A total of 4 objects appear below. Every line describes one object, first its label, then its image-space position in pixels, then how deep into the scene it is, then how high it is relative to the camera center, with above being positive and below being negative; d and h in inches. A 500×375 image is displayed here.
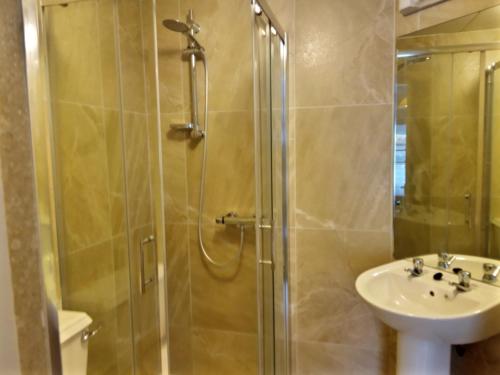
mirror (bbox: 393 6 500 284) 52.2 +2.8
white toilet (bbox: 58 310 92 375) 44.1 -25.8
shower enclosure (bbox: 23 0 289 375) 50.8 -4.0
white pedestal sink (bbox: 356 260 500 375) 45.5 -25.0
